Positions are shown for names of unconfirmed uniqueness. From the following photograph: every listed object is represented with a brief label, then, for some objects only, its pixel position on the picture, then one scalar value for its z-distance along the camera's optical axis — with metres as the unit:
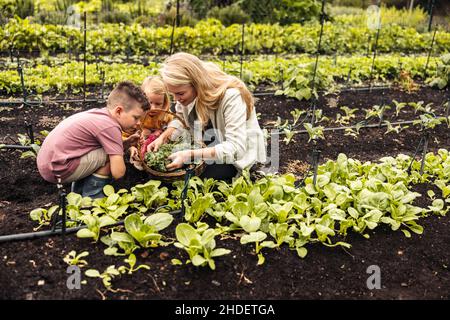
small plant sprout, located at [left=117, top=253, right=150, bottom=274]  2.25
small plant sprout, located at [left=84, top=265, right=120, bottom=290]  2.16
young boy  2.92
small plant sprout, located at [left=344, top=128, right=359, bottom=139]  4.69
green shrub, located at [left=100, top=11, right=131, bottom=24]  9.84
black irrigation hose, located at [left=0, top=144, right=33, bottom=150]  3.73
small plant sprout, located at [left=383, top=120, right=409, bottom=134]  4.70
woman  2.95
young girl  3.35
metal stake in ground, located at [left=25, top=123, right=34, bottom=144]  3.56
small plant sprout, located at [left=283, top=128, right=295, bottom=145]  4.24
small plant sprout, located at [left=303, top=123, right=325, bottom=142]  4.17
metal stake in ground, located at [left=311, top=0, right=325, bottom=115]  5.31
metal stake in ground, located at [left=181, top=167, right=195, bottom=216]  2.62
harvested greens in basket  3.14
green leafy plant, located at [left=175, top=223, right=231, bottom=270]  2.27
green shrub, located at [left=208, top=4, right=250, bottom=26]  10.49
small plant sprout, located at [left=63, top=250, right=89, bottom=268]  2.29
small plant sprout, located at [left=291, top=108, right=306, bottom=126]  4.60
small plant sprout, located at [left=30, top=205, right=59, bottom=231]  2.67
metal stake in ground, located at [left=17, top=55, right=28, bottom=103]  4.86
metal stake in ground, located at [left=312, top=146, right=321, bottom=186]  2.78
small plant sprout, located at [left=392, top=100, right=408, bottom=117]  5.03
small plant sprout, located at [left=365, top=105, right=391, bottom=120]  4.80
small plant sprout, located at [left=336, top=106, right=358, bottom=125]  4.94
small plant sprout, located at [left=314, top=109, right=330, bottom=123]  4.65
